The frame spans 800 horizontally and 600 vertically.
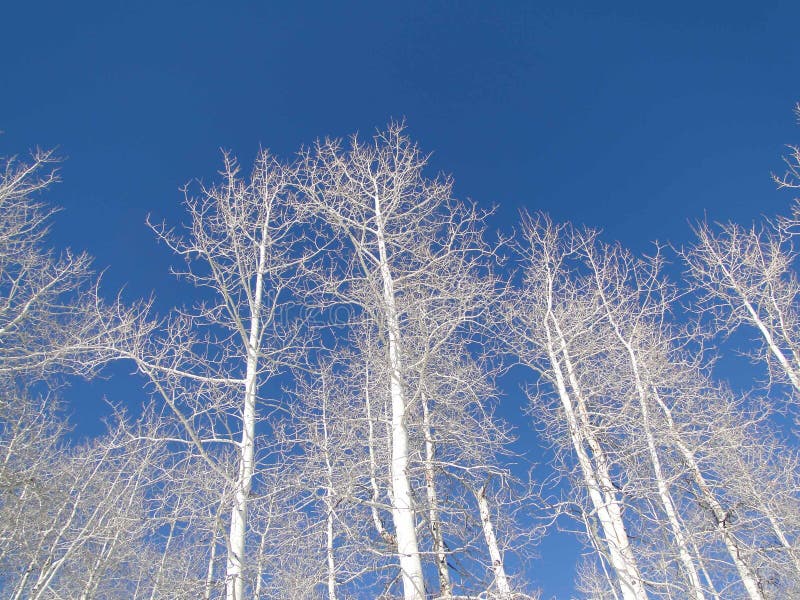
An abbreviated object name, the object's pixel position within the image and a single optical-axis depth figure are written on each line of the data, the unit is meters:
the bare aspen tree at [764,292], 11.88
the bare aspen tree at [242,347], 6.13
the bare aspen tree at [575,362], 8.13
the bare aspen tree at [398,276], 5.89
